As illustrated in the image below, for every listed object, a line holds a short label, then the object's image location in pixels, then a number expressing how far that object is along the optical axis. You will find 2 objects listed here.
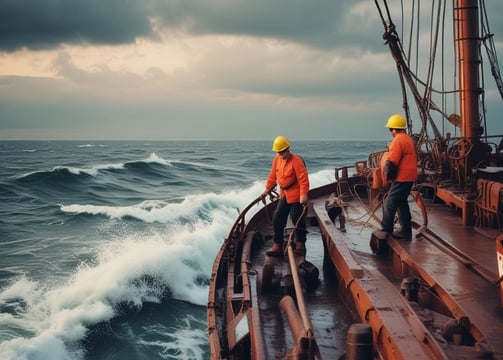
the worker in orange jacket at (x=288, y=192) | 6.33
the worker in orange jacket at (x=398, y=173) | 6.05
